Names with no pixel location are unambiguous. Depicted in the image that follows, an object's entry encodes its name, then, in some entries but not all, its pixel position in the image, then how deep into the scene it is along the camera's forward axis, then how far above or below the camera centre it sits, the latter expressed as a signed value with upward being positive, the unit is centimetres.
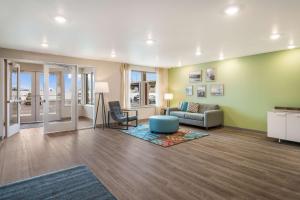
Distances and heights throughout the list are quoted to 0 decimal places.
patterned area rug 447 -106
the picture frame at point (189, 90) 752 +33
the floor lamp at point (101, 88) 597 +35
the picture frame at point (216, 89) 645 +32
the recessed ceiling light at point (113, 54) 520 +138
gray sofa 585 -64
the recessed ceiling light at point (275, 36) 362 +131
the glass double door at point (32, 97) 707 +7
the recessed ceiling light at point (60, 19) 282 +130
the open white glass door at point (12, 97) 500 +5
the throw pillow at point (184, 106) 723 -32
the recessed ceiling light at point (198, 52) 503 +137
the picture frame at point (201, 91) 704 +30
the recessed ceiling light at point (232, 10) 248 +127
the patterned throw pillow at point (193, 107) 686 -34
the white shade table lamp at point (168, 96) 807 +11
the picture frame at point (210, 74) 666 +92
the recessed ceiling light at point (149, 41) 405 +133
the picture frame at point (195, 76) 715 +91
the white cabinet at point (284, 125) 421 -67
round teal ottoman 522 -78
